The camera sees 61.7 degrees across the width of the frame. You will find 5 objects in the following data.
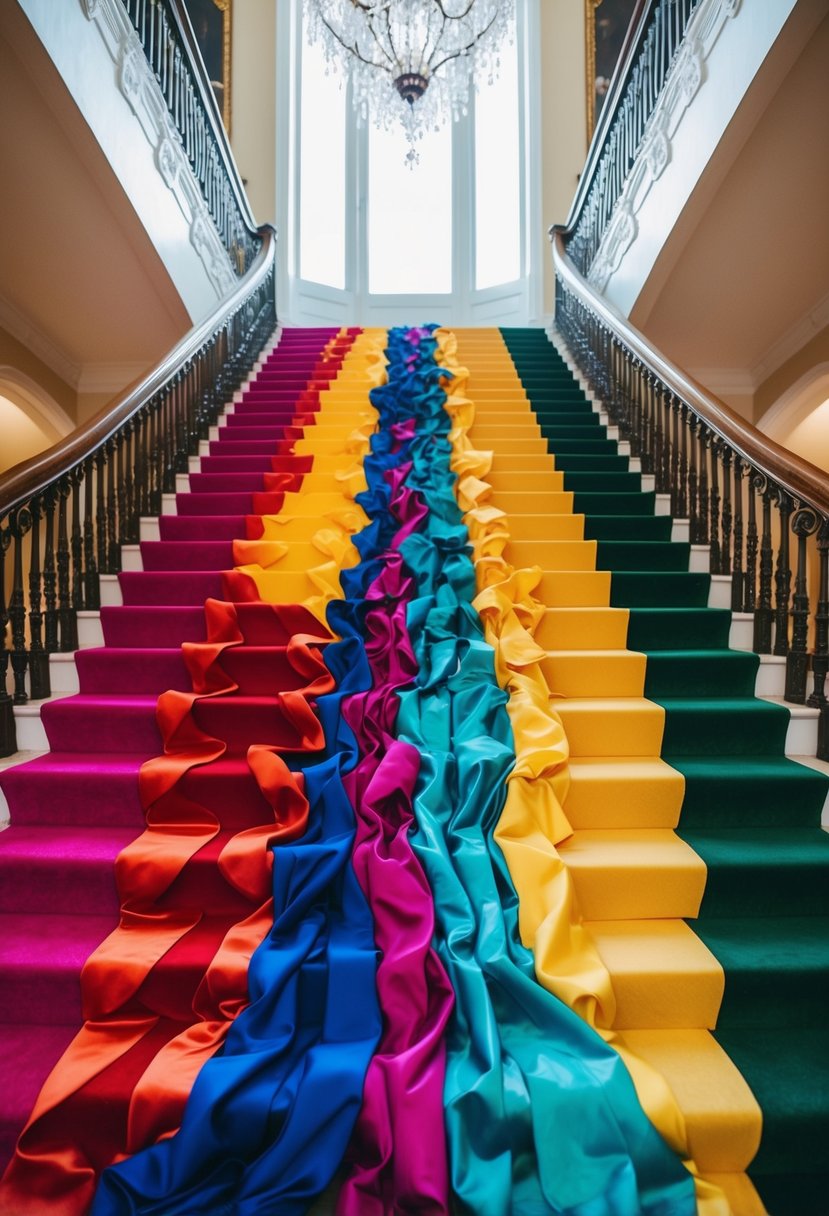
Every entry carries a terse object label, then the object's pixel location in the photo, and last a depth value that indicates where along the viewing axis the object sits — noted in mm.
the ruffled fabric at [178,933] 1432
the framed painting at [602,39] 8500
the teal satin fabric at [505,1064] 1341
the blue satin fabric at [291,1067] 1349
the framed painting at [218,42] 8453
